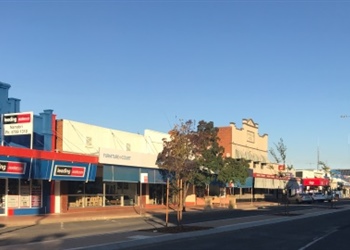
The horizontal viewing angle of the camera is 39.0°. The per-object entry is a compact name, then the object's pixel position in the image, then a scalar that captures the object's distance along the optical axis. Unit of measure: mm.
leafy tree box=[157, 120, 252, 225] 38203
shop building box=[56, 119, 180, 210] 34369
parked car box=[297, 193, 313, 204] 67625
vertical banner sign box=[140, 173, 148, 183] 33341
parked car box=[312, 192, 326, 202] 71250
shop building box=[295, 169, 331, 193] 95438
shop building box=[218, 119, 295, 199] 60938
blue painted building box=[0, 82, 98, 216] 28275
